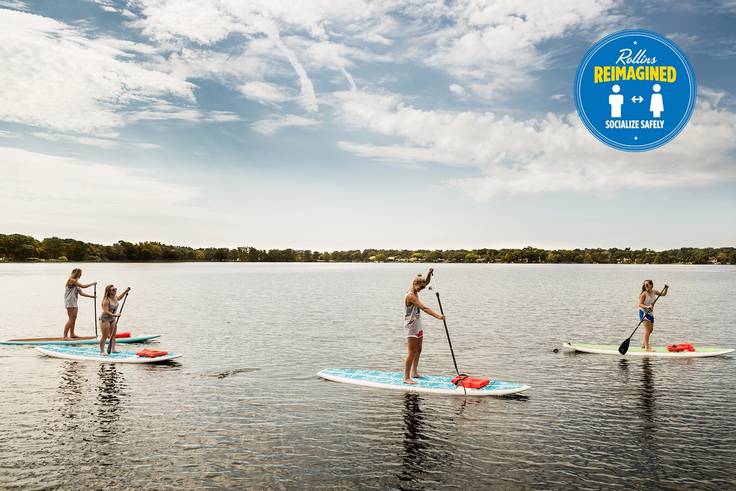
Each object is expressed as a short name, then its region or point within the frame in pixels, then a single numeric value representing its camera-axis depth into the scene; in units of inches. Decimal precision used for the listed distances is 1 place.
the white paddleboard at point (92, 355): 882.8
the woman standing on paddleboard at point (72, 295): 981.2
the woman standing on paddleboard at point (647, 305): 943.7
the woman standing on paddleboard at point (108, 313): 869.2
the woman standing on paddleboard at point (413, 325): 649.0
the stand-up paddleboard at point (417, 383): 679.1
